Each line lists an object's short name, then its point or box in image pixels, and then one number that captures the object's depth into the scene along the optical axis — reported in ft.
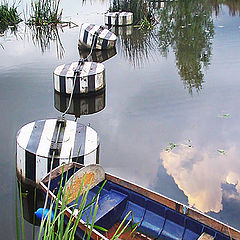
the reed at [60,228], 7.36
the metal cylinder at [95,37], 38.19
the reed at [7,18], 48.69
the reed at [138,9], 51.03
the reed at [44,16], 47.91
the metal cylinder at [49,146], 16.62
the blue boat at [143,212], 13.42
